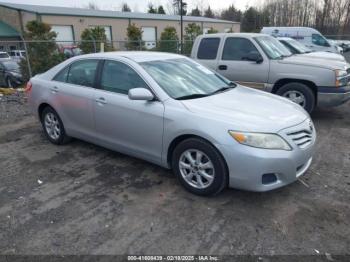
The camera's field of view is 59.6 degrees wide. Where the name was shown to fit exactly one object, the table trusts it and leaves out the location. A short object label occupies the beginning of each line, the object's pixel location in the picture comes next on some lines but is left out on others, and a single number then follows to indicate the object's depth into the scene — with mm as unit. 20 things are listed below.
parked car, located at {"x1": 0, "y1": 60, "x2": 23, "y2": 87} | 12484
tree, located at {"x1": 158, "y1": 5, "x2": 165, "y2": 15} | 66812
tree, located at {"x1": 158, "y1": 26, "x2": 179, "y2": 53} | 18906
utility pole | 28453
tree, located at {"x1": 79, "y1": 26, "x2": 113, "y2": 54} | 15320
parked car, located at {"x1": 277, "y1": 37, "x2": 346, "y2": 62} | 7255
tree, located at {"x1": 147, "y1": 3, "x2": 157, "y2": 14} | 67312
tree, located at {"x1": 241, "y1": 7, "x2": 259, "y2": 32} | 59188
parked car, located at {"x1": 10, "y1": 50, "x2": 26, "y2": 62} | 12409
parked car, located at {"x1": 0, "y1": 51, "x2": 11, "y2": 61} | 18234
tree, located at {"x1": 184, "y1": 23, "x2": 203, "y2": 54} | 26225
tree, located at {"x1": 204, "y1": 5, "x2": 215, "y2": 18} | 74812
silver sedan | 3172
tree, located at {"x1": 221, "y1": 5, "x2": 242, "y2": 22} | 68669
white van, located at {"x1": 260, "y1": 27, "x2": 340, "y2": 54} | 16547
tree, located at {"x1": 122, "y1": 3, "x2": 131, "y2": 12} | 74331
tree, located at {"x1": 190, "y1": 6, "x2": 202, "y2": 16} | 72800
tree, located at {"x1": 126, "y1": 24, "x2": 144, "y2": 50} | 21266
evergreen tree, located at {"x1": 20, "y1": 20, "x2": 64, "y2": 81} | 12219
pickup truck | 6230
